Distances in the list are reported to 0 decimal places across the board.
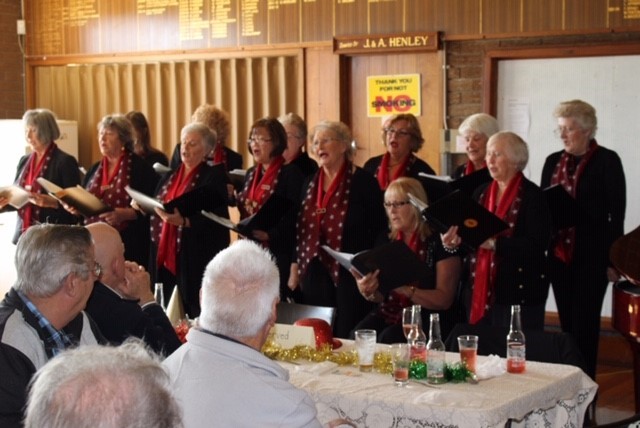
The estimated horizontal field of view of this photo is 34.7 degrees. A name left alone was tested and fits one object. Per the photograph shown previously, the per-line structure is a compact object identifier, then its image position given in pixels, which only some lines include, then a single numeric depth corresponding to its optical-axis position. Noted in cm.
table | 333
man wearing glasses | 281
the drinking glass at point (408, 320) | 397
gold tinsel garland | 393
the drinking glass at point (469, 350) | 371
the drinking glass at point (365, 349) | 384
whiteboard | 719
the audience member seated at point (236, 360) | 266
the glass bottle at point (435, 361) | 362
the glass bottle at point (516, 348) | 373
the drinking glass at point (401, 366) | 363
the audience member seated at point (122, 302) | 355
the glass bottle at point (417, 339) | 372
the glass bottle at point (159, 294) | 438
